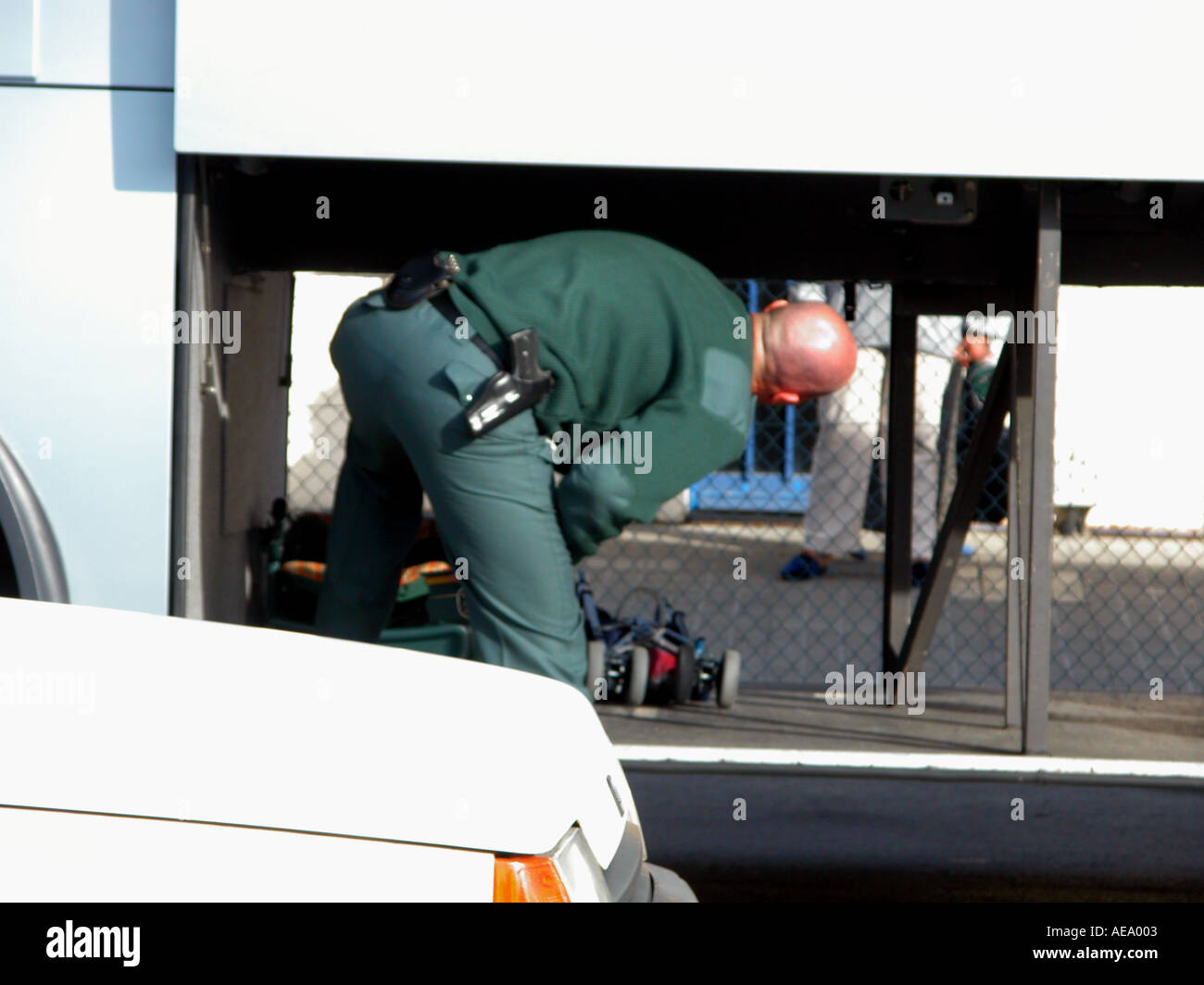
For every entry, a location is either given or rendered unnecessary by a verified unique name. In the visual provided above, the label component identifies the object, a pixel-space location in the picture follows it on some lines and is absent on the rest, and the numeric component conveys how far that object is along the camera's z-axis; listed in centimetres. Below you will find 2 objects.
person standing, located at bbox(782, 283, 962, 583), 1483
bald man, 646
